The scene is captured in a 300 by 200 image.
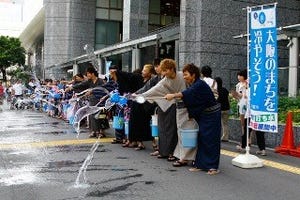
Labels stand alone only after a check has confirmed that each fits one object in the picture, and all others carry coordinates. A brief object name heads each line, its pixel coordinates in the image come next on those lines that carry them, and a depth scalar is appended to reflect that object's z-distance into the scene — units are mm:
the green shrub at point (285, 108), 10250
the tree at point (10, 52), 52491
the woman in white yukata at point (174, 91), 7617
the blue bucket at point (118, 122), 10234
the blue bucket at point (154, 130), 8844
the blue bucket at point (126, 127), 9836
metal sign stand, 7734
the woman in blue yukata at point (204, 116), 7062
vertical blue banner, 8117
